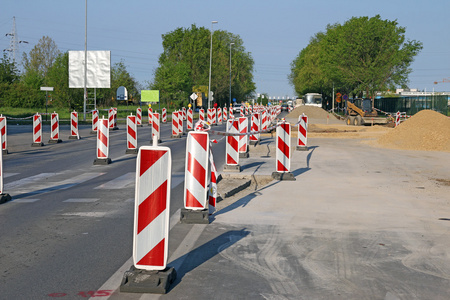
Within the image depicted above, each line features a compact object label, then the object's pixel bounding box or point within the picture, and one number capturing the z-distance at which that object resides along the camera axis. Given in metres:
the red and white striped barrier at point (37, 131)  21.14
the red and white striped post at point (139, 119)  41.50
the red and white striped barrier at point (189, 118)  33.34
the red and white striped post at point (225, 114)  50.94
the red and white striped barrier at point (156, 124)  24.12
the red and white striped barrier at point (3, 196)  9.80
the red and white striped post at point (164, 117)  46.62
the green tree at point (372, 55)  68.06
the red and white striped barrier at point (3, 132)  18.36
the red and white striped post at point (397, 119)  37.71
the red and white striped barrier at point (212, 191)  8.37
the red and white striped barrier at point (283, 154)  12.28
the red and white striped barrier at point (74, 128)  25.44
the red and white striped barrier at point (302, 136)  18.79
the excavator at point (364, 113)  45.75
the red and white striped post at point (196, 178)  8.04
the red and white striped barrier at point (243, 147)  17.06
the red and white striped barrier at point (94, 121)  29.30
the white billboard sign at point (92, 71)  54.22
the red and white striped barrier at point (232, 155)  13.62
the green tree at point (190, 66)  76.75
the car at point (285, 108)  123.03
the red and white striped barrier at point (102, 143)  15.91
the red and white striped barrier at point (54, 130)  23.05
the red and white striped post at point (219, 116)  47.91
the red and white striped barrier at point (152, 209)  5.27
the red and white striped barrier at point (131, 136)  18.42
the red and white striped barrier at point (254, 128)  20.92
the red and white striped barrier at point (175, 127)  27.23
